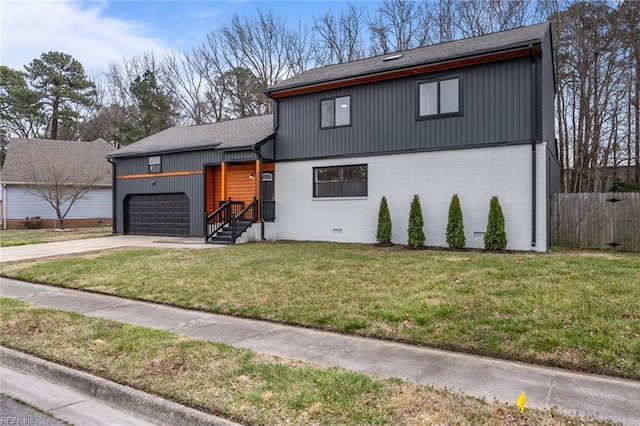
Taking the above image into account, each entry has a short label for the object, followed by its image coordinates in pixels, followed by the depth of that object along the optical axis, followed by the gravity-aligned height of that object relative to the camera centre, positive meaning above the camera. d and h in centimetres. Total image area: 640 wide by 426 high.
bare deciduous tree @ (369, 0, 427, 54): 2584 +1116
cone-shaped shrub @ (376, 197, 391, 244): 1273 -39
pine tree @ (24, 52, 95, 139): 3603 +1084
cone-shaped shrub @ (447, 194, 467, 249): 1162 -42
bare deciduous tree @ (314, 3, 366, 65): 2800 +1165
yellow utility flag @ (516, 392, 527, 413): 312 -139
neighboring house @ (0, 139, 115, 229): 2516 +212
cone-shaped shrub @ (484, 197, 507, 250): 1114 -48
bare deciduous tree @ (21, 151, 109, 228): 2392 +191
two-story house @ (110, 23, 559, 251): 1127 +191
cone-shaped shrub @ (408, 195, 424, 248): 1209 -40
